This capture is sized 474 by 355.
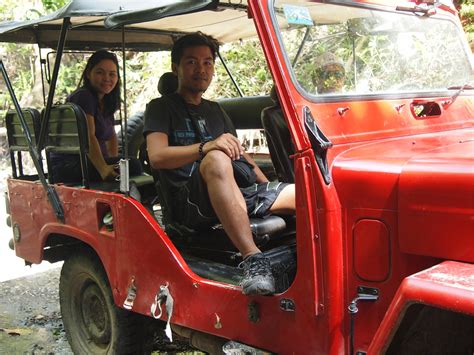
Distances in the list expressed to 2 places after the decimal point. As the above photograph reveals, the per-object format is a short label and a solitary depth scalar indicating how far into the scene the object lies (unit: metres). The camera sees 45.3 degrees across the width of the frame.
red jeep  2.06
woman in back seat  4.06
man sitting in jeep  2.76
